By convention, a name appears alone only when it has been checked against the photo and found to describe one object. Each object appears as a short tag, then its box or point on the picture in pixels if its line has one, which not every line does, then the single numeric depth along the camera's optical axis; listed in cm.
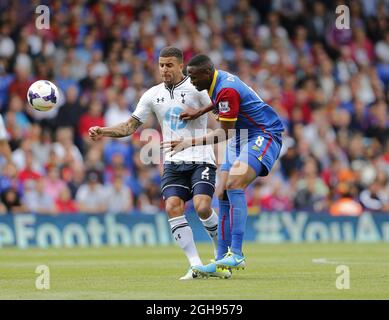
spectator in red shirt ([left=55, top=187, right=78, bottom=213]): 2034
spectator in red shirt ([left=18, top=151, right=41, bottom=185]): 2014
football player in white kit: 1138
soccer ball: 1222
